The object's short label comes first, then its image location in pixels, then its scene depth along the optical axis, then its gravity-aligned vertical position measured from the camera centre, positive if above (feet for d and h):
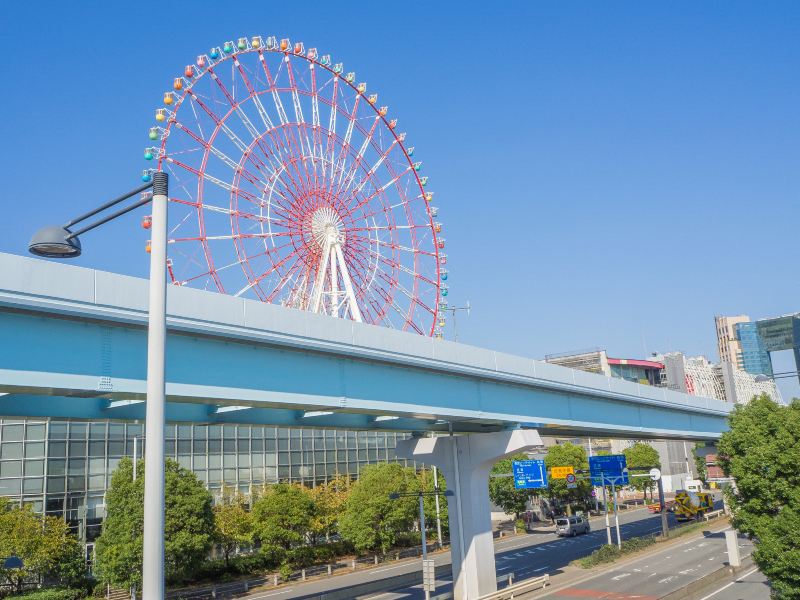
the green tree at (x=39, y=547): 127.34 -9.46
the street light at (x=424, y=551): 94.73 -11.52
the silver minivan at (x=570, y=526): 215.92 -19.25
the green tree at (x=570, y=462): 268.82 -0.98
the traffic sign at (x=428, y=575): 94.07 -13.28
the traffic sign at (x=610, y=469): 175.22 -2.90
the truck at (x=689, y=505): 234.79 -16.81
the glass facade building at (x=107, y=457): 163.84 +6.60
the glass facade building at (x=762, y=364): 578.00 +66.23
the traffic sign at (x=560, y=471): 190.49 -3.09
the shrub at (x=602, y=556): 143.31 -19.25
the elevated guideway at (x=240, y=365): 49.83 +10.07
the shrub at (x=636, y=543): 160.80 -19.41
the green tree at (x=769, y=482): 72.33 -3.63
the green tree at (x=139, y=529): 131.54 -7.92
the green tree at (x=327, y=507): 179.21 -7.93
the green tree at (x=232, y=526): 165.48 -10.10
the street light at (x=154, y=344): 28.63 +5.62
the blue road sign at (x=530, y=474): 143.33 -2.31
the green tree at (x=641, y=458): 325.42 -1.84
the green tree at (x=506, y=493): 242.58 -9.68
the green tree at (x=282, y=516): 163.12 -8.45
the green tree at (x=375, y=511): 176.24 -9.47
